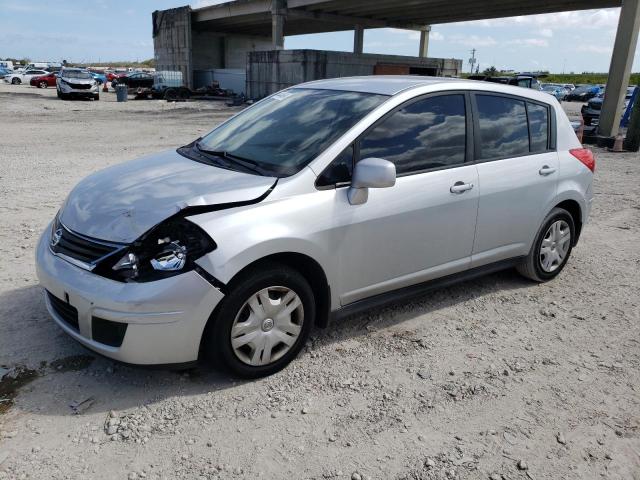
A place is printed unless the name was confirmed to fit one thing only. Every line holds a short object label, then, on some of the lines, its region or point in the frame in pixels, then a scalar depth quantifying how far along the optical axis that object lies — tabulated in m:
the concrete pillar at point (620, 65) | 17.34
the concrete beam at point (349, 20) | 36.00
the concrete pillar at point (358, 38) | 40.53
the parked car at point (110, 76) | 55.30
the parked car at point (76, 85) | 29.58
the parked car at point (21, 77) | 48.19
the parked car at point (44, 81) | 42.88
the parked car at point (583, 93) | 48.94
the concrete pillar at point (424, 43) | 42.12
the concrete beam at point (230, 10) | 36.69
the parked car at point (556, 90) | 44.15
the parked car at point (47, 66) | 66.75
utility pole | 65.00
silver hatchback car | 2.87
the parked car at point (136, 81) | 42.91
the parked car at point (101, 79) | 48.22
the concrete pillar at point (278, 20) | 34.66
